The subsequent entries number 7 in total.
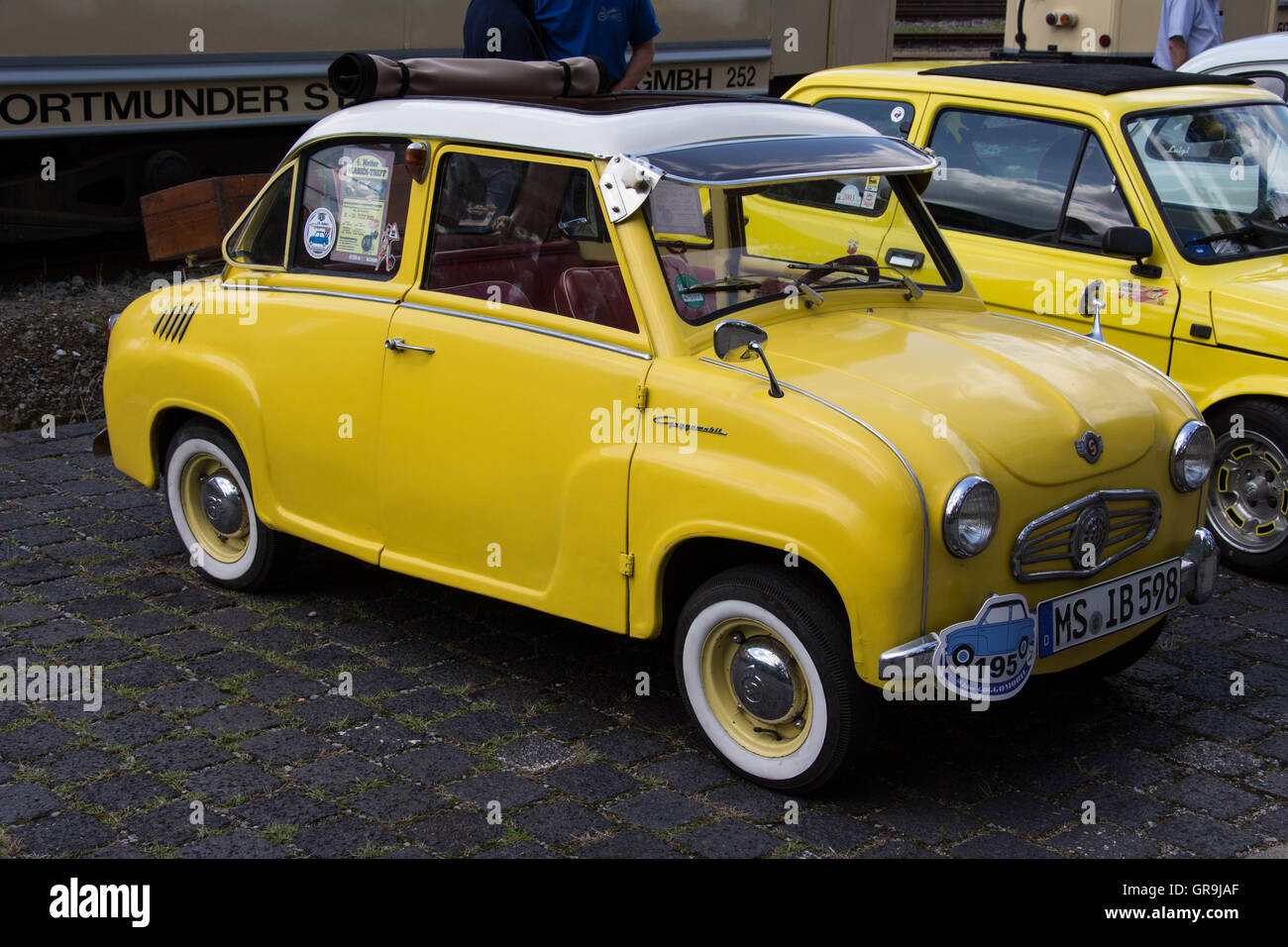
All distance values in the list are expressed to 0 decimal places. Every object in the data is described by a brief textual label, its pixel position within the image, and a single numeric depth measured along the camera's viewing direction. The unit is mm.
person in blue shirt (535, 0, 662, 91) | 7074
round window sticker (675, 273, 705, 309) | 4367
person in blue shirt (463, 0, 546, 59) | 6815
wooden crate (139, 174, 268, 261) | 7684
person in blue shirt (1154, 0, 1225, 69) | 9656
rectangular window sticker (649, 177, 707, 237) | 4406
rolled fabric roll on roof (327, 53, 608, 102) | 4973
